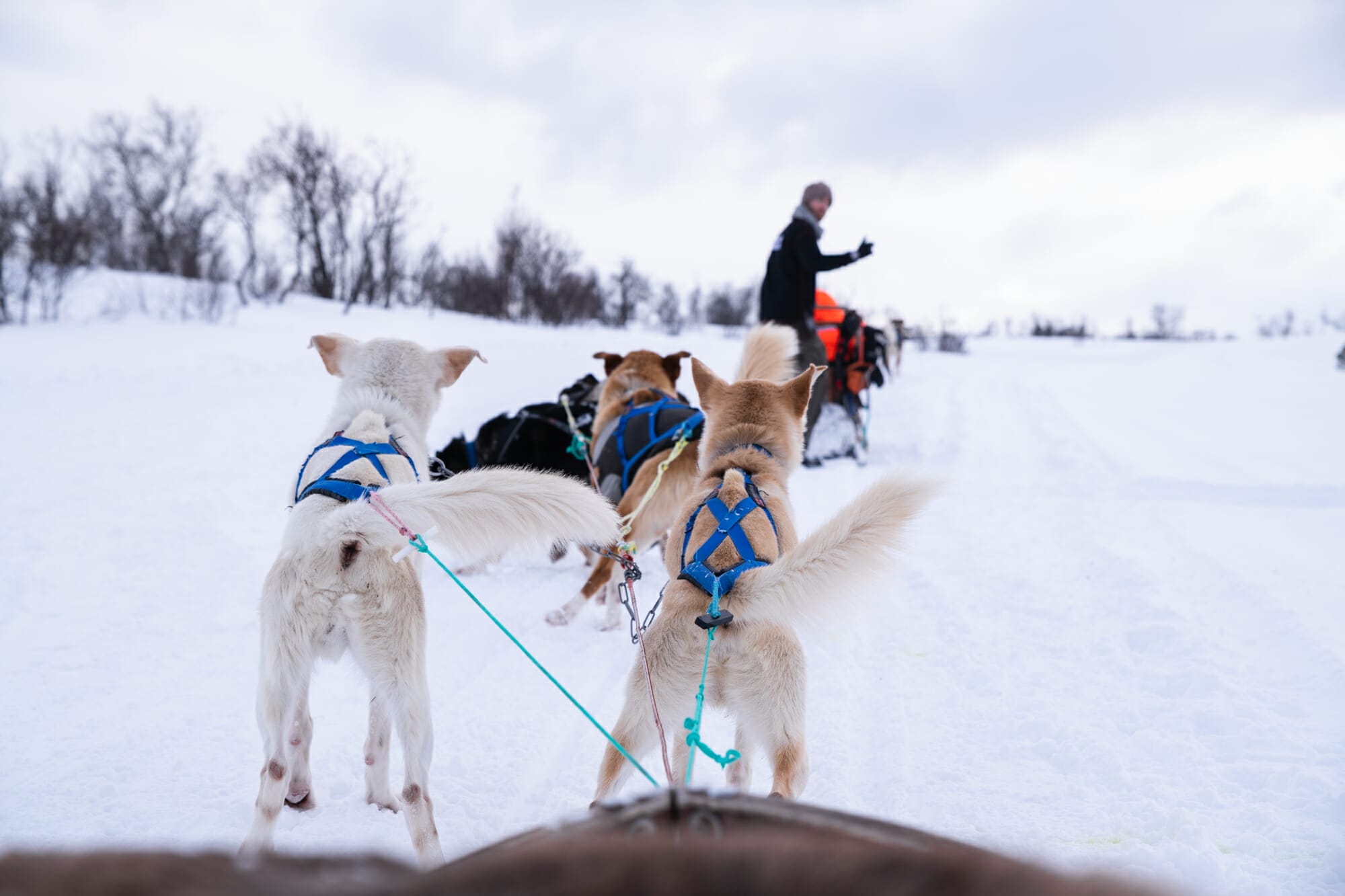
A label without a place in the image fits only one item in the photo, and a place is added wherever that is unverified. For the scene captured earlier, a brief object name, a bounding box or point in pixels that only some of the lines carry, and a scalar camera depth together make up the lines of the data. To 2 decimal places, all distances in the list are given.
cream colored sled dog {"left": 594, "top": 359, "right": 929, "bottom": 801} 1.90
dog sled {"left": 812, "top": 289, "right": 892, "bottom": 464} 8.74
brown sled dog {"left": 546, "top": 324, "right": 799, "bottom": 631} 3.90
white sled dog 2.01
